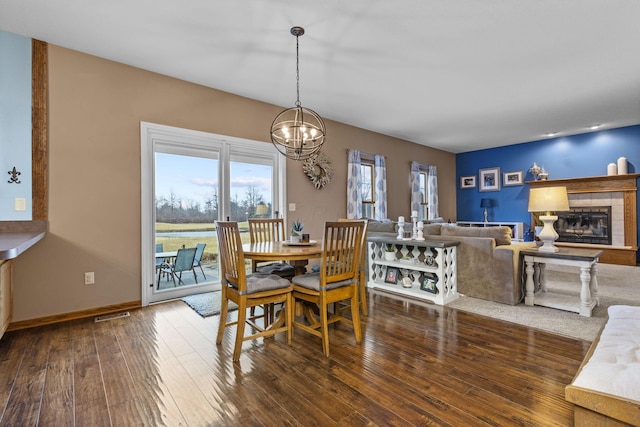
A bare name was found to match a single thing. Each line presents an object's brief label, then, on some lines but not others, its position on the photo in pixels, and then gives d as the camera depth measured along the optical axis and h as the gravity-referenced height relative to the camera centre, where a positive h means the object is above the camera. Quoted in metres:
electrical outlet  3.14 -0.63
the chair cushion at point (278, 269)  2.96 -0.54
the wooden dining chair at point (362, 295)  3.03 -0.83
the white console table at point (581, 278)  2.96 -0.68
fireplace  6.16 -0.26
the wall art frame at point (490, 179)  7.83 +0.91
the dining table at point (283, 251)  2.29 -0.28
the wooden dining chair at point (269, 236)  3.00 -0.24
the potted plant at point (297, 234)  2.97 -0.18
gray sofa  3.29 -0.56
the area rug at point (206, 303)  3.23 -1.01
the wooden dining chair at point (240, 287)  2.23 -0.56
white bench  1.13 -0.70
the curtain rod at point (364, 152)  5.73 +1.24
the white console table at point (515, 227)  7.34 -0.33
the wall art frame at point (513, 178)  7.41 +0.89
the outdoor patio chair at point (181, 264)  3.75 -0.60
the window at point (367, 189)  6.17 +0.53
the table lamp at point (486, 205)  7.81 +0.23
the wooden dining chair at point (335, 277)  2.29 -0.51
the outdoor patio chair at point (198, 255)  3.96 -0.51
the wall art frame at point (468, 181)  8.30 +0.91
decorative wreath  5.05 +0.79
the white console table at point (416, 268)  3.46 -0.66
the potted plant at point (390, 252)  4.01 -0.50
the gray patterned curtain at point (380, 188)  6.17 +0.54
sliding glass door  3.56 +0.24
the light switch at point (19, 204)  2.81 +0.13
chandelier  2.82 +0.87
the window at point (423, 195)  7.33 +0.49
